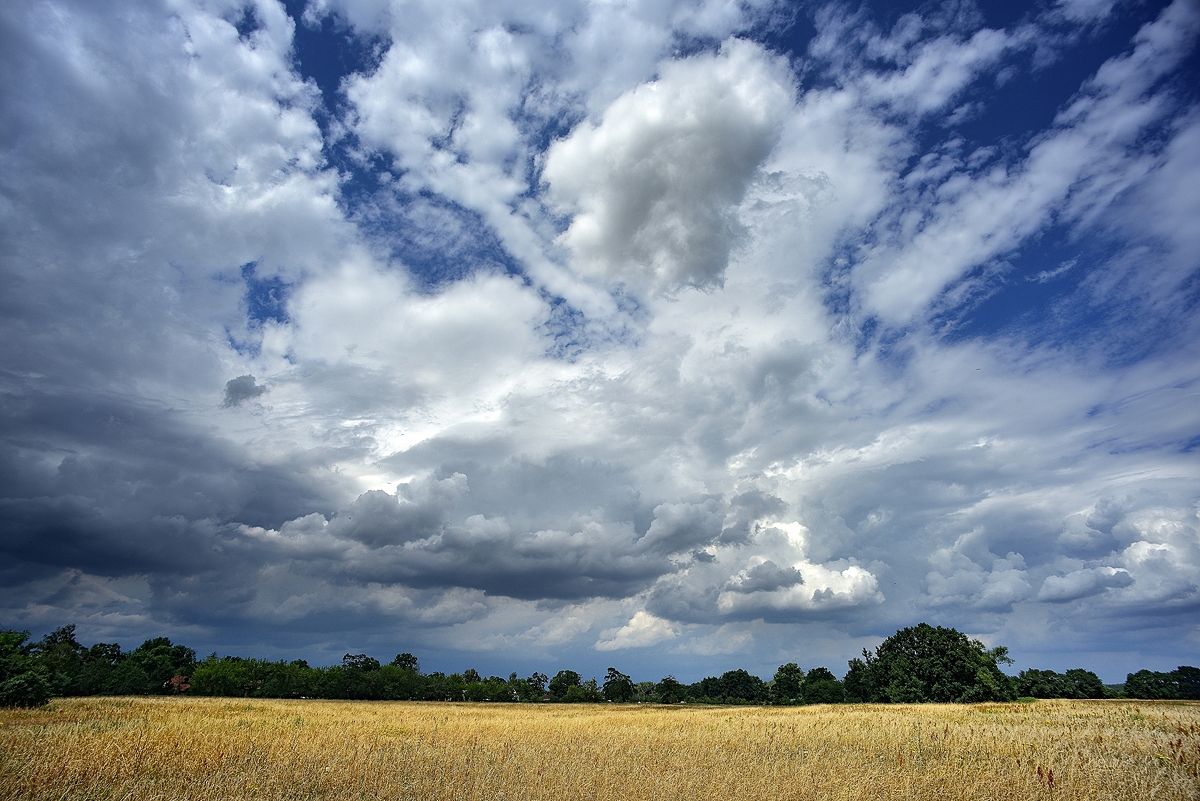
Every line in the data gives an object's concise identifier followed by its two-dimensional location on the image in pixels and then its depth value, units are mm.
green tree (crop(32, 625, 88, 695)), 42212
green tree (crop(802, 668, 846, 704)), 101931
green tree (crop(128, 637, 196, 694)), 84938
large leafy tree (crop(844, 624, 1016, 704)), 69062
